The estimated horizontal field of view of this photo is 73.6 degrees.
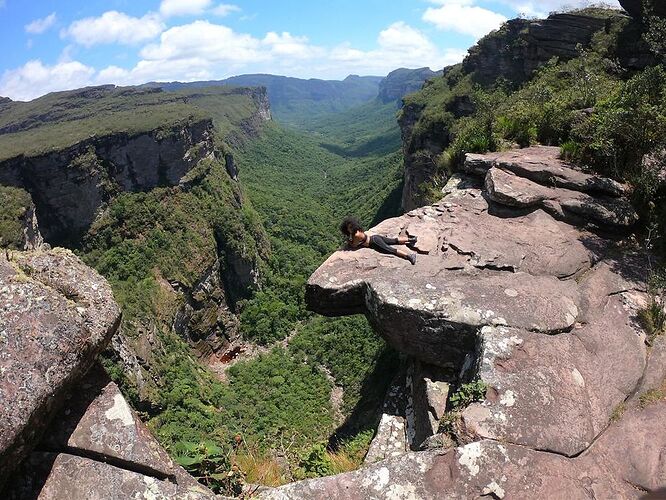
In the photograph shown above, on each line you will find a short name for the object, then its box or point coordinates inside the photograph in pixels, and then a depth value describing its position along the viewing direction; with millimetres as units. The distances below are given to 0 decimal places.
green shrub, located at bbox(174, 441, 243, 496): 5492
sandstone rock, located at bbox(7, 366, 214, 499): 4426
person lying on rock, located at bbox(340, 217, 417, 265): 9086
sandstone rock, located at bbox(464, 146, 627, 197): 10266
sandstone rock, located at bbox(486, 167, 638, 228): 9414
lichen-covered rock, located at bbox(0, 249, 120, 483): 4055
